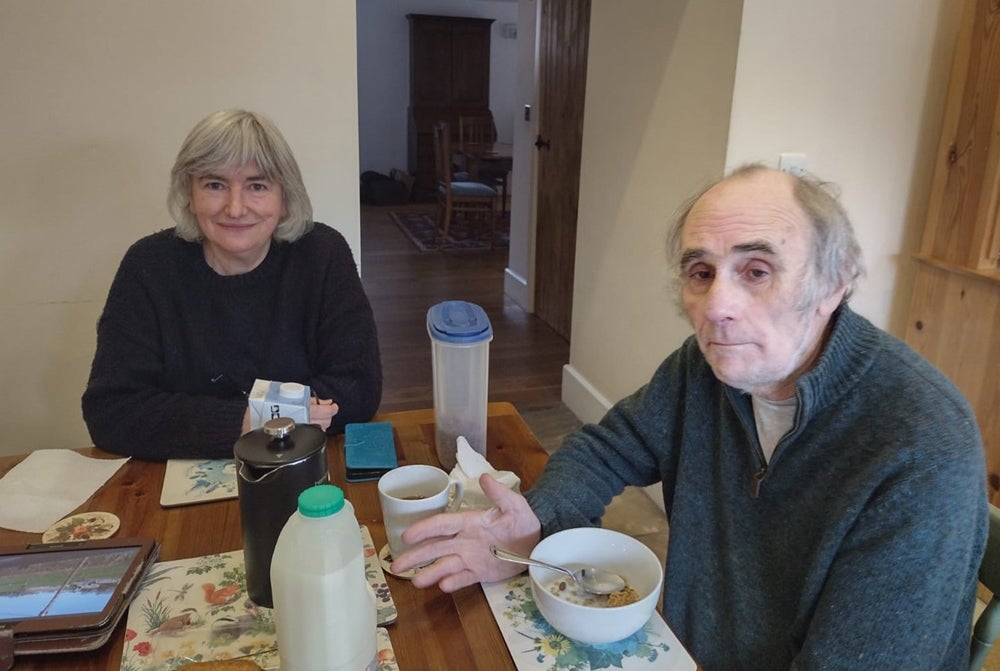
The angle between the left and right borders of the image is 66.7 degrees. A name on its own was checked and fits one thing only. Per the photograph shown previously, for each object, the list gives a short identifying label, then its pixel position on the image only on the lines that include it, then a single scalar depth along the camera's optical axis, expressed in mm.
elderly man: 838
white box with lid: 1009
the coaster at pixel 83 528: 1015
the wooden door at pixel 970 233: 2076
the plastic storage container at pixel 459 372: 1204
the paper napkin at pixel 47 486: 1060
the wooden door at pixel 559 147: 3738
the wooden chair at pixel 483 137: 7055
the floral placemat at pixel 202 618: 816
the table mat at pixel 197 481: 1119
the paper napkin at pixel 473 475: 1073
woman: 1367
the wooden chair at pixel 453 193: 6273
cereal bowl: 822
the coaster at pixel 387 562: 950
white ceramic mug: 962
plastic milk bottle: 668
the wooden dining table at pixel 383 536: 823
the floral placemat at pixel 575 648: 820
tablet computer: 805
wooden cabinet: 8367
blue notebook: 1188
